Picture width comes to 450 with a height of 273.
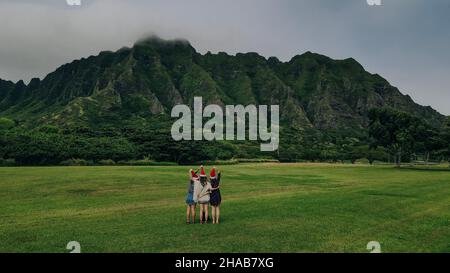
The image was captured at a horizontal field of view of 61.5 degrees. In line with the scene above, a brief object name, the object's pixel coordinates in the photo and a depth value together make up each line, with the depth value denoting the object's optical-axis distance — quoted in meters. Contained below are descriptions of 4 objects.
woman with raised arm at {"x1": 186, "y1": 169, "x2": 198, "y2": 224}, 21.19
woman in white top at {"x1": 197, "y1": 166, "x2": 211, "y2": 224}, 21.34
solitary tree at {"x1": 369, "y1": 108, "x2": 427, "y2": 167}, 91.12
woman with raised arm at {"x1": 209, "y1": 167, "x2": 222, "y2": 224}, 20.98
